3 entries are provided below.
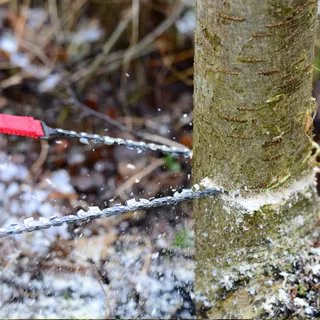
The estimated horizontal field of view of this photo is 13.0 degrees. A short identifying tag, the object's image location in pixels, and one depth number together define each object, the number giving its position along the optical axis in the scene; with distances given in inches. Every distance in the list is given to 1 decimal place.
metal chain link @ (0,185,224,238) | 63.9
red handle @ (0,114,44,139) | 66.8
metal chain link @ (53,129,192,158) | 67.9
